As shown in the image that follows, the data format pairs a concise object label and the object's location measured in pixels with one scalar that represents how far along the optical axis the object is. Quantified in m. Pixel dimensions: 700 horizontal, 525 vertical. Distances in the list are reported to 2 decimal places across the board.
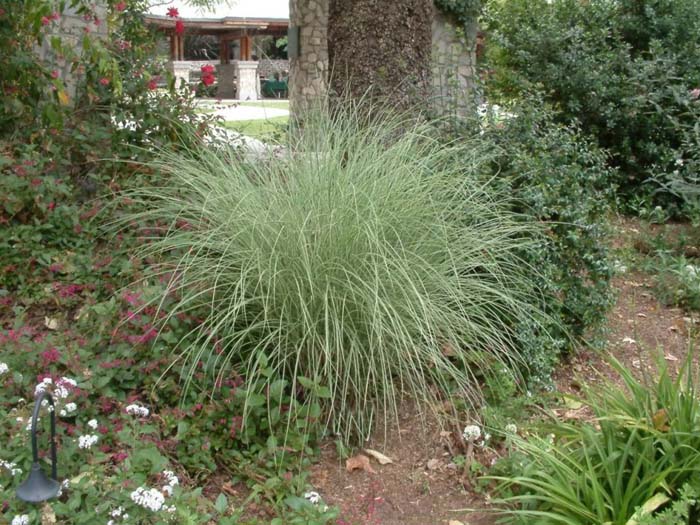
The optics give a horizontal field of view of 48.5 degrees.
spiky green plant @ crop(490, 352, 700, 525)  2.43
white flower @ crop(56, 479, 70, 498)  2.33
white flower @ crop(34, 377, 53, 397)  2.55
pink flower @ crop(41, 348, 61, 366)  2.88
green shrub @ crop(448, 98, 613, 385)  3.63
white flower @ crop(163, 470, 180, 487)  2.40
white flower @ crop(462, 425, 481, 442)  3.06
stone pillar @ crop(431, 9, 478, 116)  4.63
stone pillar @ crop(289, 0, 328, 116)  10.92
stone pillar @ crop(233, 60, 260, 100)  18.00
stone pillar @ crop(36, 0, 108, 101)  5.01
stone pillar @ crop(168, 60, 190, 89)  12.91
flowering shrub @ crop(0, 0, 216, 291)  3.93
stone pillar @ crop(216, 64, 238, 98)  20.75
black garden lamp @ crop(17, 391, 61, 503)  2.17
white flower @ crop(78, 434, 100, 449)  2.44
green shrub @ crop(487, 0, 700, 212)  6.36
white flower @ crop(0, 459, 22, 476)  2.40
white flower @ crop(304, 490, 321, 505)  2.58
